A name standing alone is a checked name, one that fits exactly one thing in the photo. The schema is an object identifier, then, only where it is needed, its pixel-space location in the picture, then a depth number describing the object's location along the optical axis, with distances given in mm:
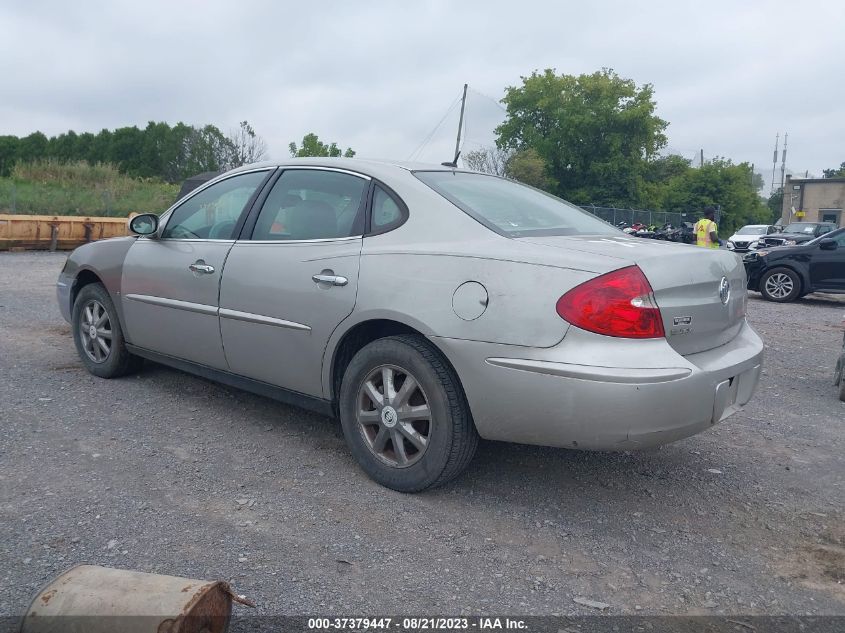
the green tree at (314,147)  35781
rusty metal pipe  2074
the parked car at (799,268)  12773
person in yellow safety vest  13789
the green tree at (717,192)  59125
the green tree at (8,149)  54406
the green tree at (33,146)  54656
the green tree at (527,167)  50562
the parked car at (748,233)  30391
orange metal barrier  16594
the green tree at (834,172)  94375
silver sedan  3020
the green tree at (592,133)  60125
